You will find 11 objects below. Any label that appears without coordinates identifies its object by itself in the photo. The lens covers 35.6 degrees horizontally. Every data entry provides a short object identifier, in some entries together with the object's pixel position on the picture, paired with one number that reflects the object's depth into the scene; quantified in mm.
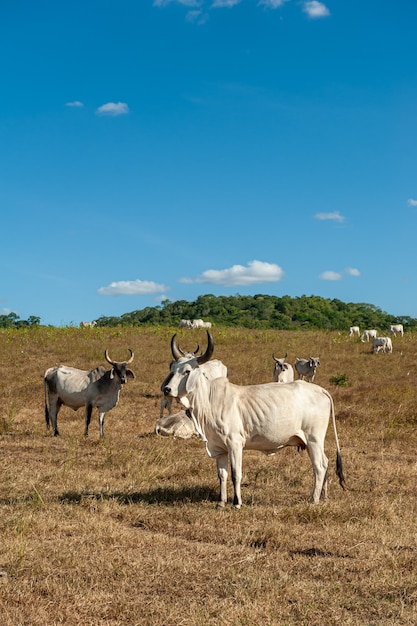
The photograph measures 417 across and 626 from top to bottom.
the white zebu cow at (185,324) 41091
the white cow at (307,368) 23438
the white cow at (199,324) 40594
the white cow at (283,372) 19947
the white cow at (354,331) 37725
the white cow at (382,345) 29105
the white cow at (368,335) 34188
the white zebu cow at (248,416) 7867
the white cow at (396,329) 39656
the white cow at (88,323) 40906
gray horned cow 13703
